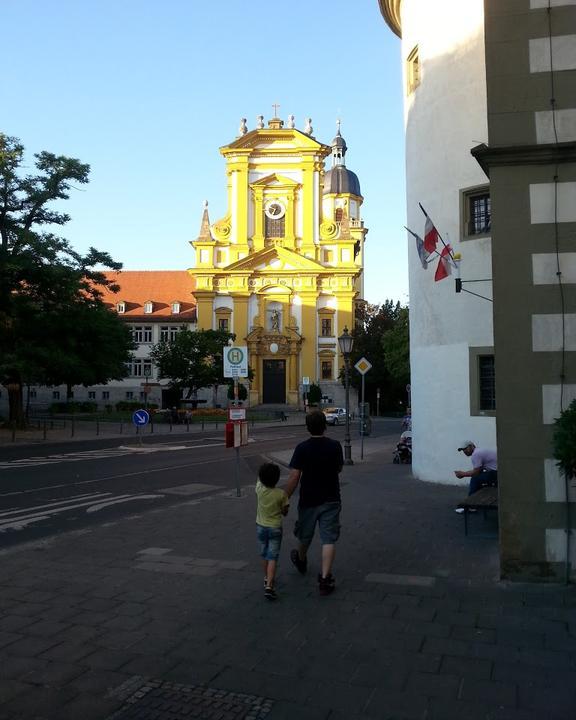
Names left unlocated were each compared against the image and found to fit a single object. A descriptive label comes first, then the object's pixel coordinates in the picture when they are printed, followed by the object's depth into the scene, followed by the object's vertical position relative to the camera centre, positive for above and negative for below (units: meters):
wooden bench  8.99 -1.57
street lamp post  20.33 +0.99
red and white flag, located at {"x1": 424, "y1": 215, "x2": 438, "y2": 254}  11.95 +2.52
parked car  53.47 -2.41
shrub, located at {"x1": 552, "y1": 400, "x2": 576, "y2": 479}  6.13 -0.54
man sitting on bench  10.45 -1.34
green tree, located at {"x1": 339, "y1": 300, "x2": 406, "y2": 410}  67.38 +3.20
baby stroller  20.38 -2.04
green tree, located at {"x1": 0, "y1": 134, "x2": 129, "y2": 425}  31.02 +5.17
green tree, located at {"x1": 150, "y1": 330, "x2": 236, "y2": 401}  55.22 +2.09
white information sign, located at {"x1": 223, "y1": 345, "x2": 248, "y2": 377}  14.62 +0.53
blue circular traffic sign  26.86 -1.19
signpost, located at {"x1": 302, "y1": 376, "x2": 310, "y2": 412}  65.14 -0.12
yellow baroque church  69.38 +11.85
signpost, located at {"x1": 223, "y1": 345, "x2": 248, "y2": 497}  13.25 -0.48
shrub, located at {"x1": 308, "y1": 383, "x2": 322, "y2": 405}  63.78 -0.91
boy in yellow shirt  6.42 -1.27
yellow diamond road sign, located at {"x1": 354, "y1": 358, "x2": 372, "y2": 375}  21.15 +0.59
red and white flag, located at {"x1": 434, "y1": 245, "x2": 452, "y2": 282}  12.38 +2.14
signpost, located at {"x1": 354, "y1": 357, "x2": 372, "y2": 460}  21.16 +0.58
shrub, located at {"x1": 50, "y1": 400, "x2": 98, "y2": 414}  64.12 -1.82
